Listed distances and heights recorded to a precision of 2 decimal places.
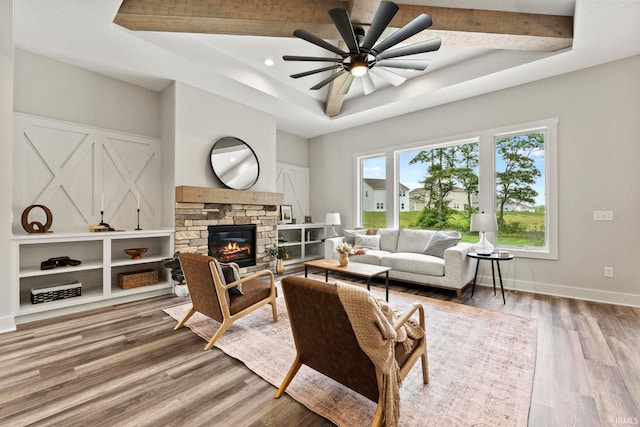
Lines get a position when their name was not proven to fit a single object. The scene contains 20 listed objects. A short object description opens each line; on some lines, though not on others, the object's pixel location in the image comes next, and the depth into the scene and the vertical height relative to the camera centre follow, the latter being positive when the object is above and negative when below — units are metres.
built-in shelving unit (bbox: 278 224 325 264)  6.28 -0.61
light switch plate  3.68 -0.02
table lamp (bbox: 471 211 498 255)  3.94 -0.16
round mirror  4.63 +0.91
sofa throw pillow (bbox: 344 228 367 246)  5.52 -0.42
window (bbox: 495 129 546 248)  4.29 +0.41
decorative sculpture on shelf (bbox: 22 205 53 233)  3.16 -0.09
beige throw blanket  1.38 -0.59
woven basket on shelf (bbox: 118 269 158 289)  3.73 -0.87
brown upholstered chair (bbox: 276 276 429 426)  1.51 -0.76
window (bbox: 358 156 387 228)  6.10 +0.54
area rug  1.68 -1.19
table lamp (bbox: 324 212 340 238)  6.19 -0.09
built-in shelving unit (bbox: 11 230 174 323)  3.03 -0.62
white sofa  3.94 -0.68
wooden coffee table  3.59 -0.75
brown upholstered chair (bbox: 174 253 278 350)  2.54 -0.78
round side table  3.70 -0.57
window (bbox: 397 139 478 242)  4.98 +0.59
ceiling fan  2.28 +1.61
